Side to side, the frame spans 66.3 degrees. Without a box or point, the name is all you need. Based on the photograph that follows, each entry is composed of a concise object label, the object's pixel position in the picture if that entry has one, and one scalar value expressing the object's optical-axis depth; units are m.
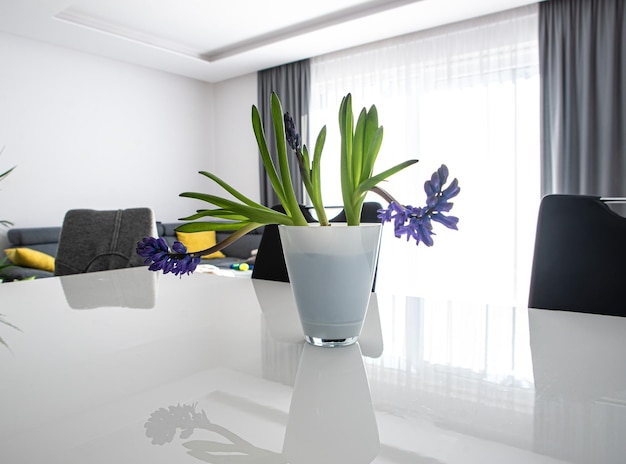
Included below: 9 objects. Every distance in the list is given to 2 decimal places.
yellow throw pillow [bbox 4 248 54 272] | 3.86
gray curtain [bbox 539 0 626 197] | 3.62
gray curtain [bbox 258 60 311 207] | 5.30
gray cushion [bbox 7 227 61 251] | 4.14
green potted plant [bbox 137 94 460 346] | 0.53
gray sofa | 3.73
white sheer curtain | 4.04
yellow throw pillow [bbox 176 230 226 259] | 5.09
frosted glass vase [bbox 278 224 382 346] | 0.53
